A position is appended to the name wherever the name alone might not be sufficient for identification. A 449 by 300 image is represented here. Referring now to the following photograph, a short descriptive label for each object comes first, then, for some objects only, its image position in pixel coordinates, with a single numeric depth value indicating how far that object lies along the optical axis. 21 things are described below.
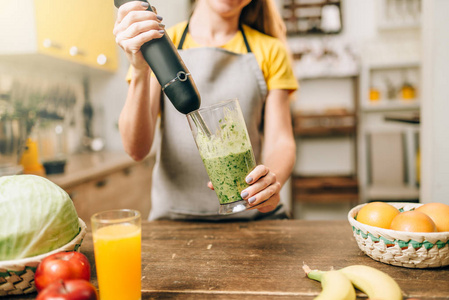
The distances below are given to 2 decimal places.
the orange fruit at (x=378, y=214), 0.84
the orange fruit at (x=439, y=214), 0.82
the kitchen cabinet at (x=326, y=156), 3.59
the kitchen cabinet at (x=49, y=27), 1.91
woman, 1.28
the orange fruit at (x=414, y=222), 0.78
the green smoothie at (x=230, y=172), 0.87
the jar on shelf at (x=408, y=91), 3.59
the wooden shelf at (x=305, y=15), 3.78
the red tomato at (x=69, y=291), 0.55
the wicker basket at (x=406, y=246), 0.77
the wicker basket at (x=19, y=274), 0.68
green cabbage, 0.70
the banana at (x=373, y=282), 0.67
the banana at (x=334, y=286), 0.65
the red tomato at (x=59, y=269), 0.65
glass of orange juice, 0.66
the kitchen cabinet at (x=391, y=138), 3.51
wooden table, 0.74
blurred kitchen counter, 1.95
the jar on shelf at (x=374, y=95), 3.66
